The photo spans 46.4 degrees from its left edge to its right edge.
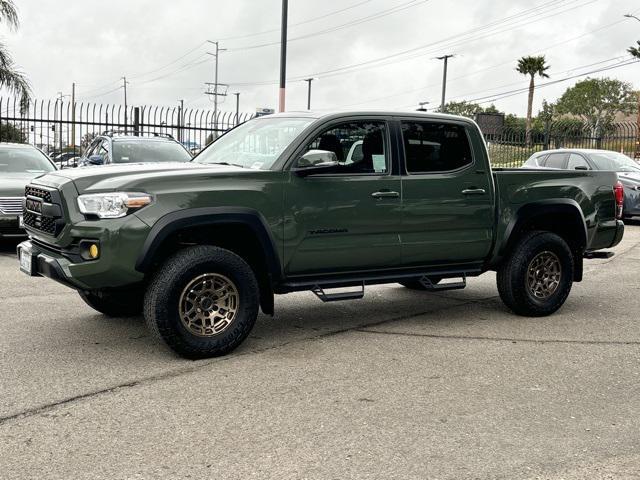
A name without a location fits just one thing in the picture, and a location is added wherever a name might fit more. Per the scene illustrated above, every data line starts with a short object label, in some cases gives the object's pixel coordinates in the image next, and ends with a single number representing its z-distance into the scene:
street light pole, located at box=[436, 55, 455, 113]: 50.78
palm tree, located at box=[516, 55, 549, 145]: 60.31
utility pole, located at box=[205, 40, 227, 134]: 78.39
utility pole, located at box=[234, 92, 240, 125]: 81.75
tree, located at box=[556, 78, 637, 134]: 103.00
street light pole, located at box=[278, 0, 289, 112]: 21.20
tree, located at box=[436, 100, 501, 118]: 116.38
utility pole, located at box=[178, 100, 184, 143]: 20.17
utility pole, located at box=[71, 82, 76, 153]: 17.77
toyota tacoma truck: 5.13
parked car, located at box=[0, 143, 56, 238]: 10.30
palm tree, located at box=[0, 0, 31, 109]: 21.05
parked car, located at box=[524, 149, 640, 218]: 15.76
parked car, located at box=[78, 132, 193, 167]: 12.66
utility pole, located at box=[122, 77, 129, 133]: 18.76
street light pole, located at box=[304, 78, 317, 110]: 64.03
